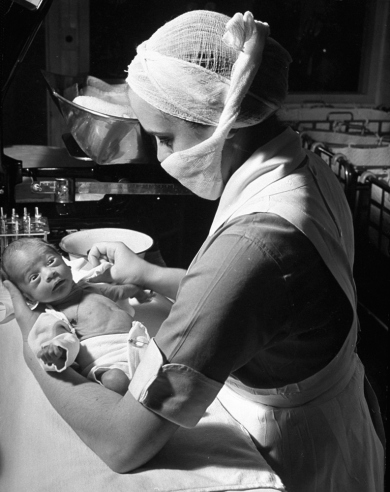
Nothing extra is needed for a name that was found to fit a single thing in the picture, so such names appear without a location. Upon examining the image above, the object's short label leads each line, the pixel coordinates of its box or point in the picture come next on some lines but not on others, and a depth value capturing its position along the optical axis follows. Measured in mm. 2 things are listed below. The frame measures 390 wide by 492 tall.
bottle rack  753
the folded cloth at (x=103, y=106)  852
